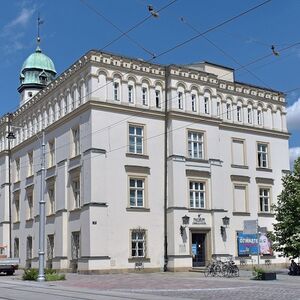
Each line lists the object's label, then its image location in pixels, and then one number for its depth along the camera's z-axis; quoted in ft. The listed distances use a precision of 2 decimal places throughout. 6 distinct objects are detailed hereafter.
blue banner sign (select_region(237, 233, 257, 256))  129.46
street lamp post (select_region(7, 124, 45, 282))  93.45
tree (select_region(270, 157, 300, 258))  107.76
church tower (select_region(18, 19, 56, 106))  185.88
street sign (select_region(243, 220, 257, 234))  94.22
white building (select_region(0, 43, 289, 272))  116.98
